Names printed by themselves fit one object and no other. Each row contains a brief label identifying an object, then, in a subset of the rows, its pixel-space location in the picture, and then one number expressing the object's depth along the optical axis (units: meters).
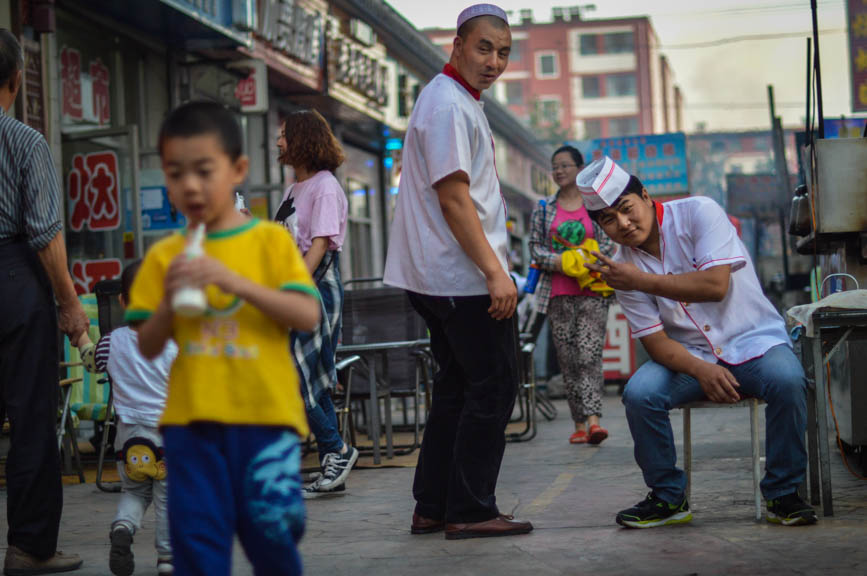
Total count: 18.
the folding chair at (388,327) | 8.56
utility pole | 15.65
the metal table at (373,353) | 7.43
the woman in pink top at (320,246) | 6.36
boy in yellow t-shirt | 2.77
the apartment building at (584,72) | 84.50
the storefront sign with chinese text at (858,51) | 15.18
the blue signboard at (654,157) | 26.23
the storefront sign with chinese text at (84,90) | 11.25
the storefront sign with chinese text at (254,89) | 14.13
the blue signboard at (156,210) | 11.94
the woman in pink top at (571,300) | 8.62
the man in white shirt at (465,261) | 4.70
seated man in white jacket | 4.77
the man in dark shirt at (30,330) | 4.44
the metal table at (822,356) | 4.86
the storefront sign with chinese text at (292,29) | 14.73
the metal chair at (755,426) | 4.85
